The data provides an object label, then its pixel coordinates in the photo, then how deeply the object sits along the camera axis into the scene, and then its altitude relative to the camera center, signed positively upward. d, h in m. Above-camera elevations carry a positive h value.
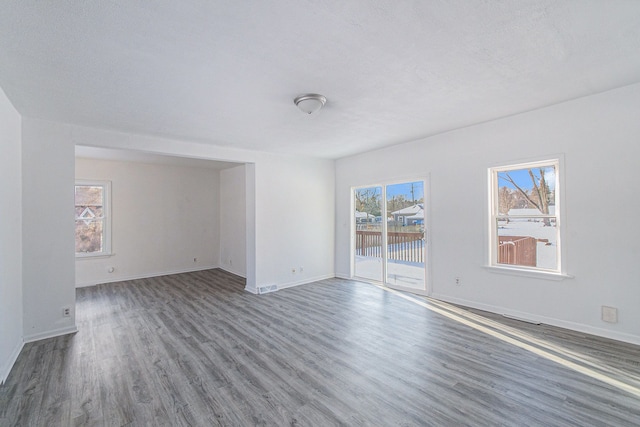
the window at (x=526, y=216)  3.57 -0.02
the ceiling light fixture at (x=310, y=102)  2.91 +1.16
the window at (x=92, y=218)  6.04 -0.01
